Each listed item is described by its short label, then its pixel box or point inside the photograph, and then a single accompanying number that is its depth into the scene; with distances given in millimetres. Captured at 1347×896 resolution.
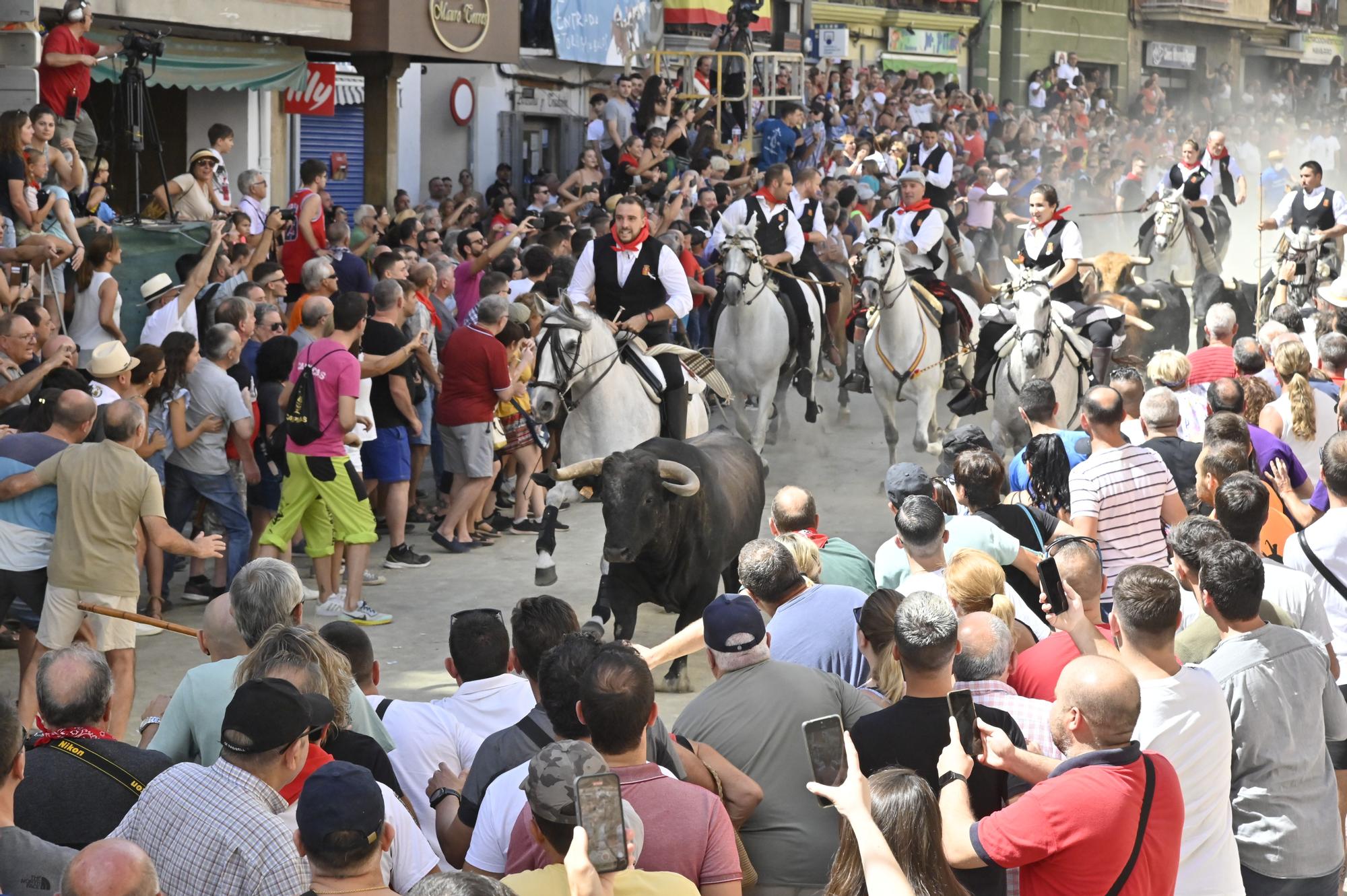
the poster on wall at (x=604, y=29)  22594
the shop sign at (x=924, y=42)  37500
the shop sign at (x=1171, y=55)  47938
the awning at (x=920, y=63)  37281
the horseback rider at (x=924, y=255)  14727
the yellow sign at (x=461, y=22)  16891
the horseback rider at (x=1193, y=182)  20906
